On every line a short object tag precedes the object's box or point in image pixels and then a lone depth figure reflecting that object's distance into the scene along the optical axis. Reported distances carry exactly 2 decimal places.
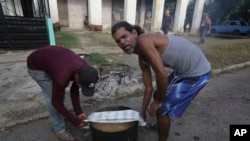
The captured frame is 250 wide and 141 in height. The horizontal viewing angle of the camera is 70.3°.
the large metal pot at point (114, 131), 1.91
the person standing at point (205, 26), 10.42
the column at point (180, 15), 15.27
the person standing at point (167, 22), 10.40
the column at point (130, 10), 13.45
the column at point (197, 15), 15.84
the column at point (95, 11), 12.45
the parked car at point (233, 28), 16.50
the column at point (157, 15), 14.45
